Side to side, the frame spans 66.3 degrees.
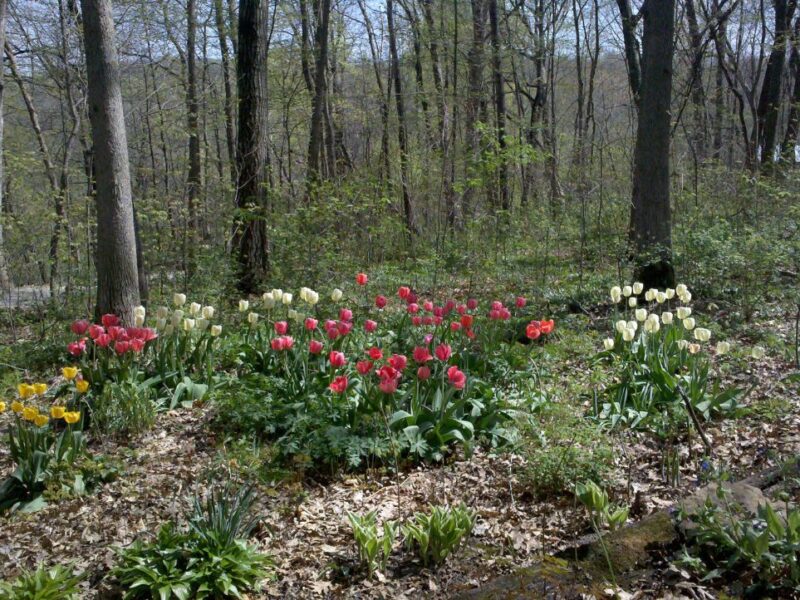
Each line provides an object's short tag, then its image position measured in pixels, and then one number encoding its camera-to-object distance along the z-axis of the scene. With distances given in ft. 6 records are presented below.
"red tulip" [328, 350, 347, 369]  13.37
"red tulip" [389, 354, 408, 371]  12.69
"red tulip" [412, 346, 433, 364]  12.89
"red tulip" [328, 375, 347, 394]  12.50
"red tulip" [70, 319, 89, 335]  14.98
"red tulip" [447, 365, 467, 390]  12.38
